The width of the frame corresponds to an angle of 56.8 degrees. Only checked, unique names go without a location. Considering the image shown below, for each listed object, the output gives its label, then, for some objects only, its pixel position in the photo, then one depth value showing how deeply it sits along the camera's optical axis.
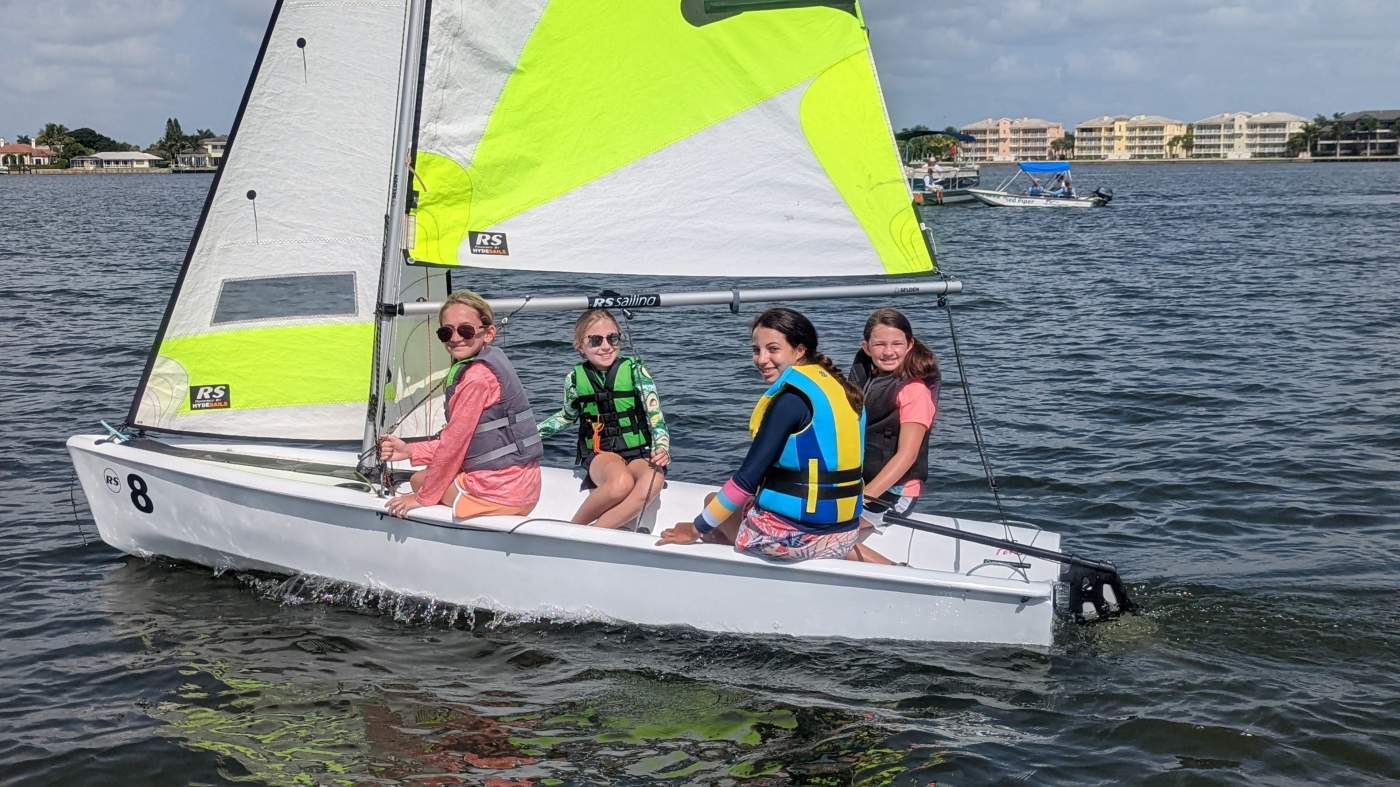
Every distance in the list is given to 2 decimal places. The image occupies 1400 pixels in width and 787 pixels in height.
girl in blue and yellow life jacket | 5.25
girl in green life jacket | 6.23
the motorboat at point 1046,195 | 53.06
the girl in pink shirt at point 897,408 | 6.01
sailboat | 5.88
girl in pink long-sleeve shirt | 5.93
